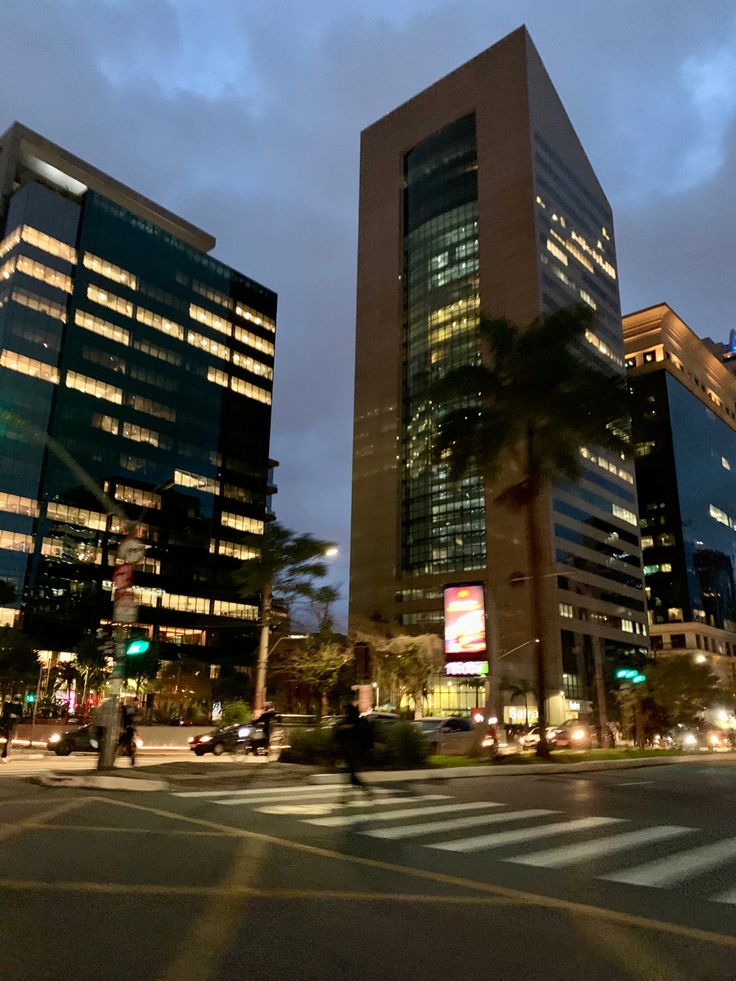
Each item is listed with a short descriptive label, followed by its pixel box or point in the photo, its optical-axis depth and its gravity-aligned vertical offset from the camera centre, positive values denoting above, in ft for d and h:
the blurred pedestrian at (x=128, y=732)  74.18 -3.13
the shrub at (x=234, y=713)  124.05 -2.00
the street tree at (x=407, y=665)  196.54 +9.77
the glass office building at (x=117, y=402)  288.51 +131.24
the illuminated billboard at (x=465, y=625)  96.58 +10.09
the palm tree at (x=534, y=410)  94.94 +37.60
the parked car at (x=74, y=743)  99.96 -5.71
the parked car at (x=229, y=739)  100.12 -5.24
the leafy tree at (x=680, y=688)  152.66 +3.32
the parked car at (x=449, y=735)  92.27 -4.08
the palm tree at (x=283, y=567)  135.54 +24.57
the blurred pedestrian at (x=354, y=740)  49.44 -2.49
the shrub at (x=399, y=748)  71.82 -4.35
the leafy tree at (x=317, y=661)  159.84 +8.80
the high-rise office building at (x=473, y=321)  332.60 +196.57
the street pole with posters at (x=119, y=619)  60.08 +6.55
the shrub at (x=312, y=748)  72.33 -4.53
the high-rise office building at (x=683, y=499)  443.32 +129.04
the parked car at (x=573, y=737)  130.93 -5.87
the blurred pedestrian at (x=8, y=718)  79.20 -2.02
